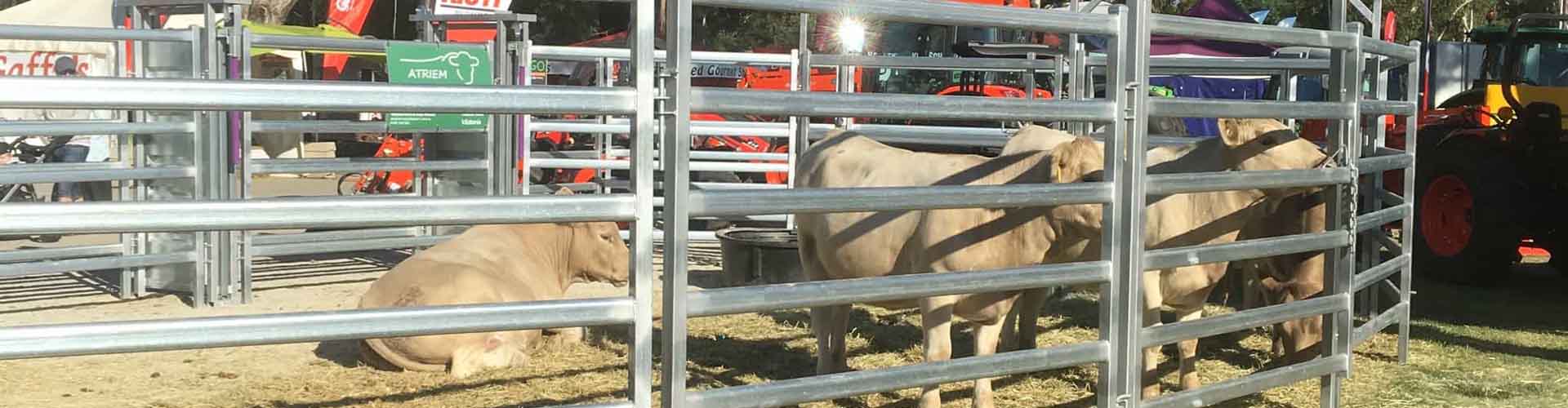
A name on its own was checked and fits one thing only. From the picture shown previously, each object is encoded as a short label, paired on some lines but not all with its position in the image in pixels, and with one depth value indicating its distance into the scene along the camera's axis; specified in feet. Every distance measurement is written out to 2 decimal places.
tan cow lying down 23.17
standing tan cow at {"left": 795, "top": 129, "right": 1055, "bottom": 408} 18.95
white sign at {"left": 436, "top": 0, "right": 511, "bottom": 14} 49.01
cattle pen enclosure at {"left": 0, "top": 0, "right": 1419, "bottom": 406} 9.86
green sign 32.42
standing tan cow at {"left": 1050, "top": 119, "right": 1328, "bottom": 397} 20.57
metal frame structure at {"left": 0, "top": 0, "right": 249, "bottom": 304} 29.73
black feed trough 32.63
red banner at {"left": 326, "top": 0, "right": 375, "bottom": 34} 78.02
